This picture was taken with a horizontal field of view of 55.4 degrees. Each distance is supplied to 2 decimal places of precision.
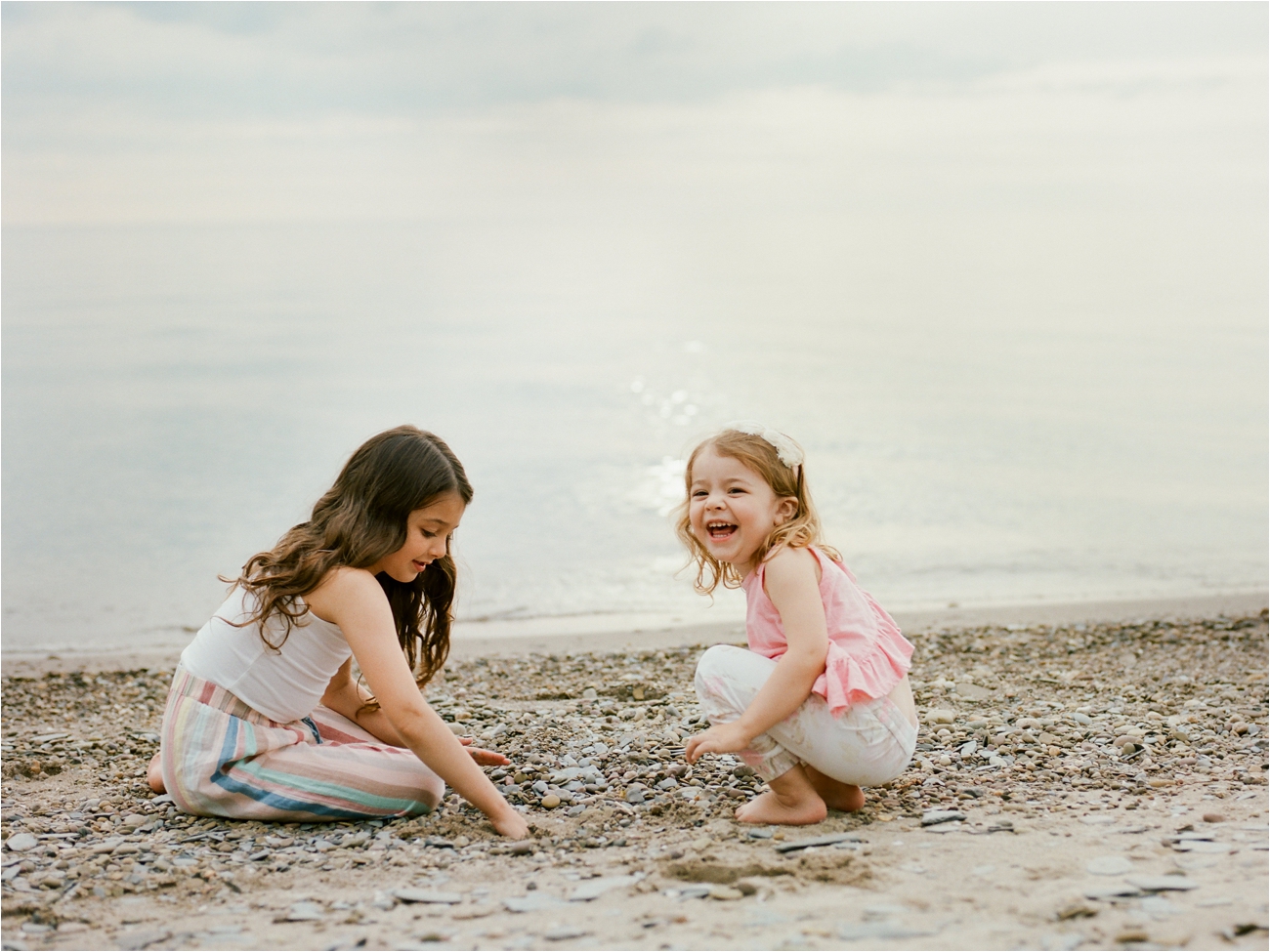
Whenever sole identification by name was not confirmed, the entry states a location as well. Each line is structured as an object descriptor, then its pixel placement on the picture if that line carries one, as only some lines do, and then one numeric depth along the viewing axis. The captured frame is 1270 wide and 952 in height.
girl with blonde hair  3.66
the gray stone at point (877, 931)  2.77
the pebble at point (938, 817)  3.73
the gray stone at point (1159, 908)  2.82
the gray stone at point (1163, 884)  2.98
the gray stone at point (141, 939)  2.99
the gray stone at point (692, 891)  3.11
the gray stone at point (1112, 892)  2.95
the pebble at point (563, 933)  2.86
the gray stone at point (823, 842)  3.49
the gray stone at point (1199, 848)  3.28
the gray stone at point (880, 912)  2.88
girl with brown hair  3.96
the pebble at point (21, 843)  3.80
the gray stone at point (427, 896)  3.18
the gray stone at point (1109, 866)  3.13
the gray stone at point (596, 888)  3.14
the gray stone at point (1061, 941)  2.68
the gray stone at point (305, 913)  3.11
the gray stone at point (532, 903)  3.07
